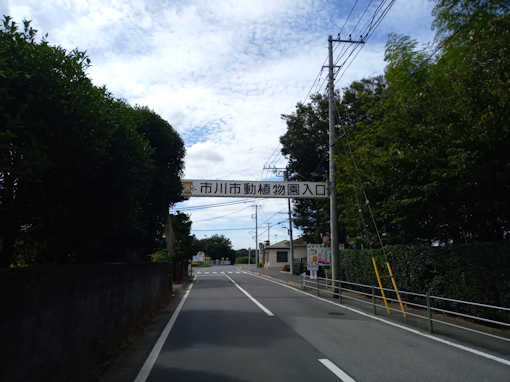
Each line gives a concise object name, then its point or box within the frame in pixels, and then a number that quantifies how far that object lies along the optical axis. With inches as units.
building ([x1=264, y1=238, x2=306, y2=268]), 2516.0
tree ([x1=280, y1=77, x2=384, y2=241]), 1052.5
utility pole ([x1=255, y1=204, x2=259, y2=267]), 2769.2
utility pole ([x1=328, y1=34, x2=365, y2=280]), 692.1
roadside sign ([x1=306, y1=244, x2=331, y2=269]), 890.7
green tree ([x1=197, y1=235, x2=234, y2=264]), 4916.3
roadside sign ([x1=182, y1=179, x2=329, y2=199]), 880.3
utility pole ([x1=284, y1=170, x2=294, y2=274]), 1599.0
